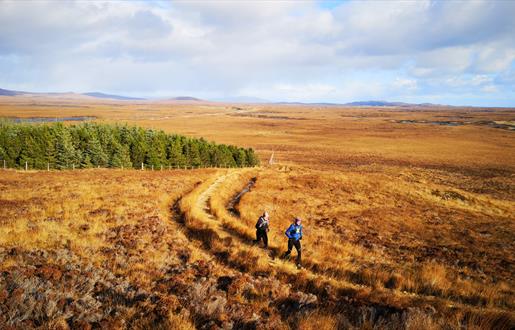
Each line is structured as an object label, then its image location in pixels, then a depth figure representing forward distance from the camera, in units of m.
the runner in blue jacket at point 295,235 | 12.11
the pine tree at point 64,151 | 50.38
